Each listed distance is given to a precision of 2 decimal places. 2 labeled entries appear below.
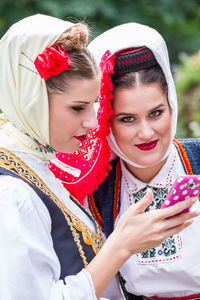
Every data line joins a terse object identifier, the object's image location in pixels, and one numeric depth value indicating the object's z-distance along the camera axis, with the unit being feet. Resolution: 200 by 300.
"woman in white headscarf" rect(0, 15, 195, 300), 6.98
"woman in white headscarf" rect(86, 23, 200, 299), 7.83
